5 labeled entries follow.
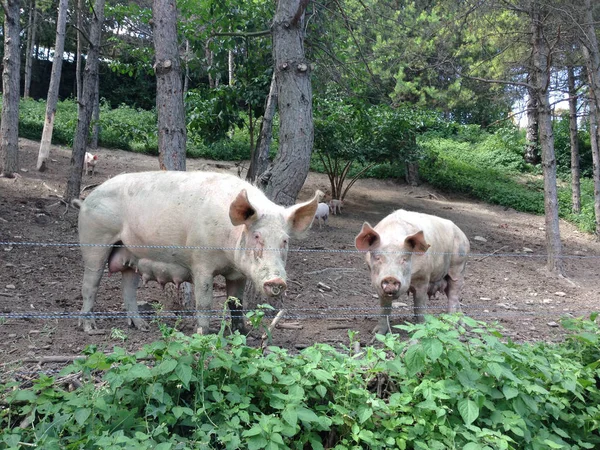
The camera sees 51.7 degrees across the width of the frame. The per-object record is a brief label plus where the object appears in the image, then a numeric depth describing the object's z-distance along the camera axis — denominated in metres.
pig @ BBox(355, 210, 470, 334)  6.10
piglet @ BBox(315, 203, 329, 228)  13.45
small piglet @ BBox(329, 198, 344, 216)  15.74
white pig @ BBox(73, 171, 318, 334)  5.20
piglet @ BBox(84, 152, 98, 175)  16.86
